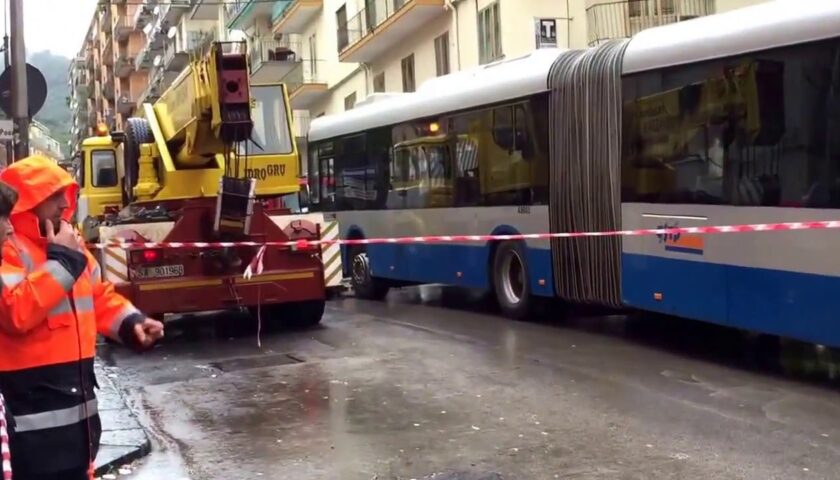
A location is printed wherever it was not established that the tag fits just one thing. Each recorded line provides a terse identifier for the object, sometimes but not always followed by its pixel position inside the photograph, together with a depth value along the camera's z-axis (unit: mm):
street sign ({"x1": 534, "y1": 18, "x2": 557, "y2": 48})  23327
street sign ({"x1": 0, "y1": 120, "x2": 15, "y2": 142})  11586
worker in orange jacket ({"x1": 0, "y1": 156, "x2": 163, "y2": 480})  3580
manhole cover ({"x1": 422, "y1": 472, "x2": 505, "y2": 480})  5879
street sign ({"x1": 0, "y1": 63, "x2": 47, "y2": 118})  11156
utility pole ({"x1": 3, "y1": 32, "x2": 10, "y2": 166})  13148
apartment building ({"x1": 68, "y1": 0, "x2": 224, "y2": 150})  59406
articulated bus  8102
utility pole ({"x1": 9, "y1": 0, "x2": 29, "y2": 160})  11234
